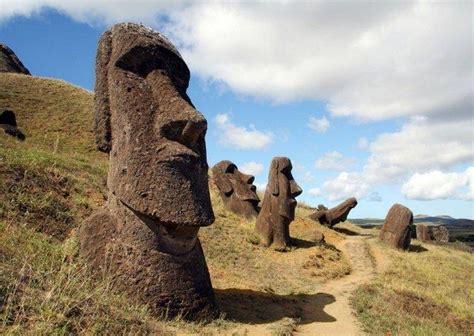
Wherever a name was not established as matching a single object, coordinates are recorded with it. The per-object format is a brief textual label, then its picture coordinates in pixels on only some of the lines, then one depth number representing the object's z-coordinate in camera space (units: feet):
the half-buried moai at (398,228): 68.18
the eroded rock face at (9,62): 139.23
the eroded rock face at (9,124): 62.94
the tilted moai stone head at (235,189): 65.67
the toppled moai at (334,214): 81.46
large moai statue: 21.44
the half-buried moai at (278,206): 53.31
